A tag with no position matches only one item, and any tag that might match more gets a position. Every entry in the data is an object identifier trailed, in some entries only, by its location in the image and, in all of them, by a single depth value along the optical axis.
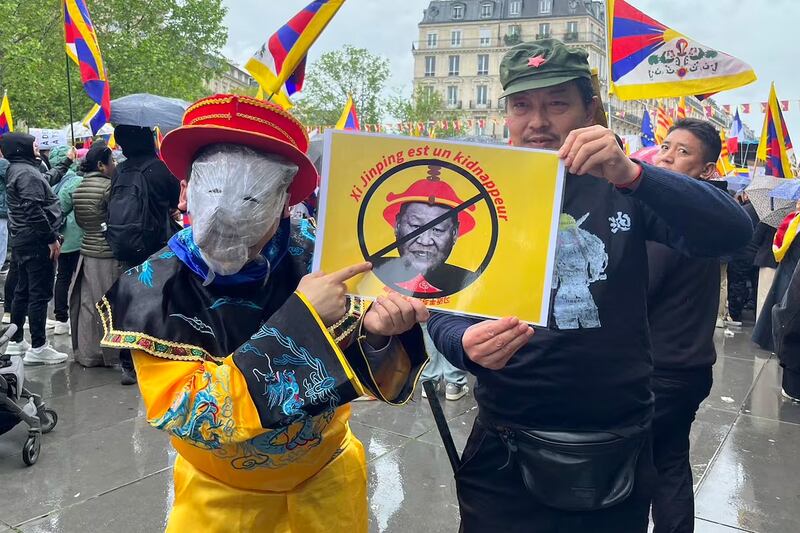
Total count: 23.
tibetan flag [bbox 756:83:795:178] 6.70
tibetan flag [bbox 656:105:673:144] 9.46
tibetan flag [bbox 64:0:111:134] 6.10
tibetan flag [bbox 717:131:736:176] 10.20
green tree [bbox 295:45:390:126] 48.09
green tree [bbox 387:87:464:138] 50.53
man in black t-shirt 1.65
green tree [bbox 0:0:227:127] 21.88
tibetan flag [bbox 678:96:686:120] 7.64
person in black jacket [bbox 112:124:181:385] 5.06
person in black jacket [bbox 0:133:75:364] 5.53
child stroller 3.65
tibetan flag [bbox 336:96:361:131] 9.96
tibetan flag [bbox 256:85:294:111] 2.97
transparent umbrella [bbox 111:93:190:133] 5.73
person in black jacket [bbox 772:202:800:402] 5.04
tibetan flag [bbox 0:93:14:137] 10.89
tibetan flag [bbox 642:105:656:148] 11.70
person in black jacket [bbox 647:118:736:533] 2.53
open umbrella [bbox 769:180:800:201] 5.84
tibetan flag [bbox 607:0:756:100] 2.77
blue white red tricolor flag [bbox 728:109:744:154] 12.80
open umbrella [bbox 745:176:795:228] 6.54
